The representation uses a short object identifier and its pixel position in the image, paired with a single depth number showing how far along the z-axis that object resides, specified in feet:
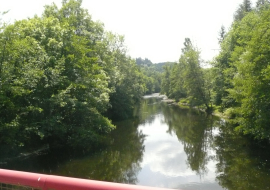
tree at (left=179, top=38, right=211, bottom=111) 138.41
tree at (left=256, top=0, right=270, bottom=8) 167.73
